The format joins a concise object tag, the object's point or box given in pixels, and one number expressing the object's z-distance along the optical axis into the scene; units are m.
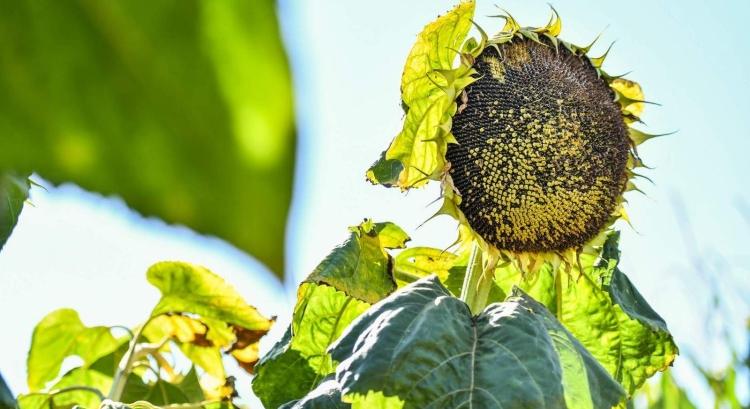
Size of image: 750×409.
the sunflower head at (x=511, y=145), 2.71
